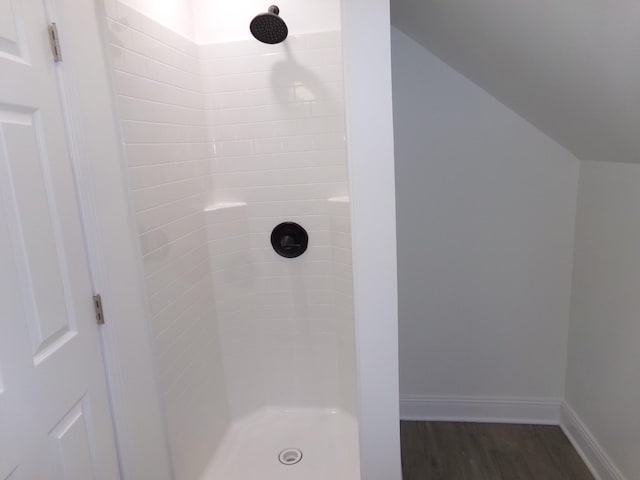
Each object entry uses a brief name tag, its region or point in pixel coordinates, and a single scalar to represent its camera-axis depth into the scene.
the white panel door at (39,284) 0.97
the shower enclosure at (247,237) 1.62
